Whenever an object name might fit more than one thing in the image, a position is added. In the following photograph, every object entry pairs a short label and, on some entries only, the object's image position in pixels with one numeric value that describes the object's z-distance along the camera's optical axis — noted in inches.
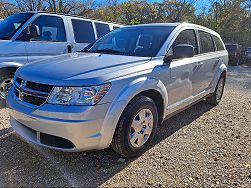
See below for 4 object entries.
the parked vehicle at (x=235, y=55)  470.2
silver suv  75.1
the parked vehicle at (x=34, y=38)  139.5
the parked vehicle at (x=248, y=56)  524.4
